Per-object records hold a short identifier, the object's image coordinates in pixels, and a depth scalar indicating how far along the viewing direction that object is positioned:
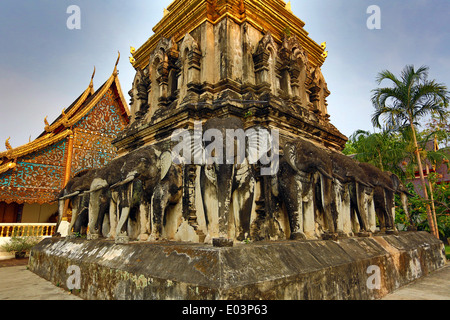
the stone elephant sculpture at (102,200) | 5.39
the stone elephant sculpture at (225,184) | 3.73
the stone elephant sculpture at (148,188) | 4.70
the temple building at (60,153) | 11.26
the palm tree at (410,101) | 10.75
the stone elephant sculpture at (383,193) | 6.66
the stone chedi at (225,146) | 4.58
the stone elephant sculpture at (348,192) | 5.63
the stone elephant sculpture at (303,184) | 4.73
